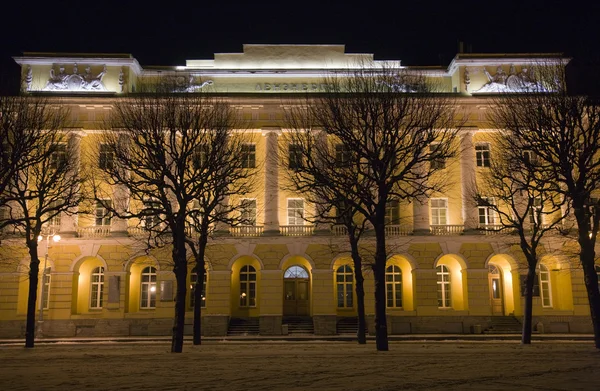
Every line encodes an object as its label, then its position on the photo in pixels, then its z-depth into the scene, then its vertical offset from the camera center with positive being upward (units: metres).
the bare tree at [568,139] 25.91 +6.96
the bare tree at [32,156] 26.80 +7.02
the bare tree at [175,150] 26.53 +7.29
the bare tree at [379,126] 25.53 +7.63
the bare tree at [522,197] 28.09 +5.58
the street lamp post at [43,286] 38.69 +1.78
